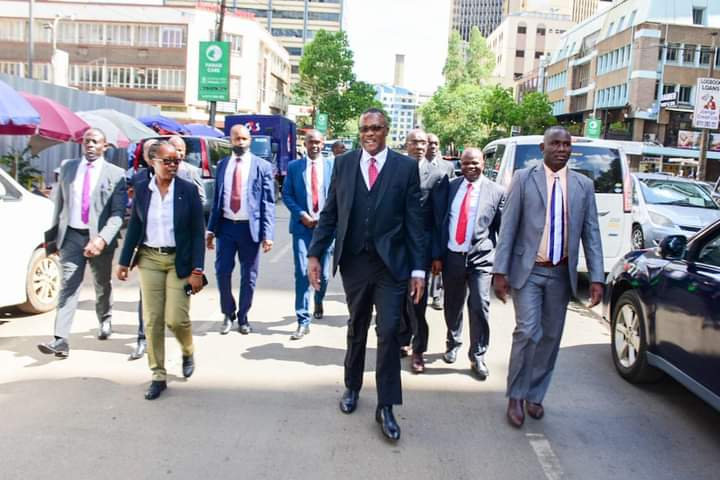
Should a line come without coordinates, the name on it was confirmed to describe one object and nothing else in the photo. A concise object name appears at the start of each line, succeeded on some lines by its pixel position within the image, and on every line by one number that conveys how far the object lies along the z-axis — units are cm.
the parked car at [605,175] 955
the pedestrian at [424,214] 581
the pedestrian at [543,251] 476
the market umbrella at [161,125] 2416
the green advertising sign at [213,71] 2633
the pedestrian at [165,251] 518
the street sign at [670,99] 2747
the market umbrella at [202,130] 2672
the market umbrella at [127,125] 1823
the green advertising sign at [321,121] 5834
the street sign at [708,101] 1986
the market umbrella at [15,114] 1129
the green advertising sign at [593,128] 4247
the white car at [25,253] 688
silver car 1298
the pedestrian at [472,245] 591
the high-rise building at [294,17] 10525
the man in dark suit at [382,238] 451
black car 452
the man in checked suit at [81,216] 601
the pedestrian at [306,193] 725
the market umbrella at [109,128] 1664
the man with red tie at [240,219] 705
